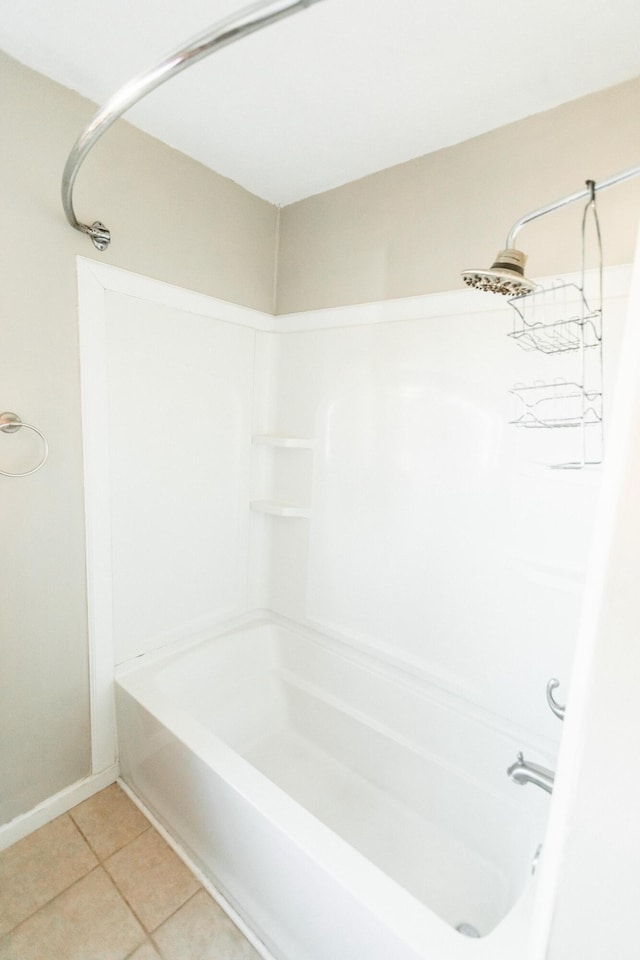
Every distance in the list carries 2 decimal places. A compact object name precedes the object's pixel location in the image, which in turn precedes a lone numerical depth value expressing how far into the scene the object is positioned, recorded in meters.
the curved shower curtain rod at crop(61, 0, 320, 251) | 0.60
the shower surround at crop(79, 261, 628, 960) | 1.39
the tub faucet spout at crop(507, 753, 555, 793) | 1.08
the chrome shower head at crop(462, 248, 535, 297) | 1.00
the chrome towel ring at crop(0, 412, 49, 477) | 1.30
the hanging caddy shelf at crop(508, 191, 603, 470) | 1.27
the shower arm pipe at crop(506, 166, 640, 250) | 0.90
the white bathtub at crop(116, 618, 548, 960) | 1.00
